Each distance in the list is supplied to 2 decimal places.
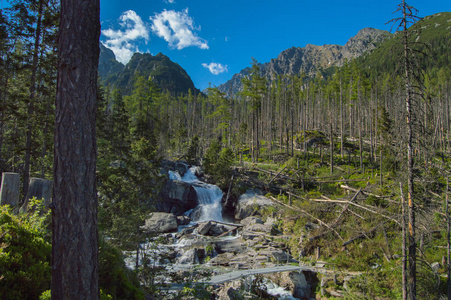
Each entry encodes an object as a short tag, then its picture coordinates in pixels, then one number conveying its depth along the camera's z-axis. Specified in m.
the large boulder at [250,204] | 22.32
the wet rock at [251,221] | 19.34
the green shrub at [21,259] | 3.54
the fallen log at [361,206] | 14.44
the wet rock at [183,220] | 21.42
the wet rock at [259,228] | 17.55
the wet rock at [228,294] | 8.79
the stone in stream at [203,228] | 18.66
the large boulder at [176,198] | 24.23
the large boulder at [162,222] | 18.61
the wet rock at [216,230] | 18.97
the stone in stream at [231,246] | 15.38
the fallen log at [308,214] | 14.46
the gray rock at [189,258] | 13.62
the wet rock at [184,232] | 17.95
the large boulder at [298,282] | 10.78
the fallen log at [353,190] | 15.91
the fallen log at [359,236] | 13.70
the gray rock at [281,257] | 13.61
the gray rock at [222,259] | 13.32
